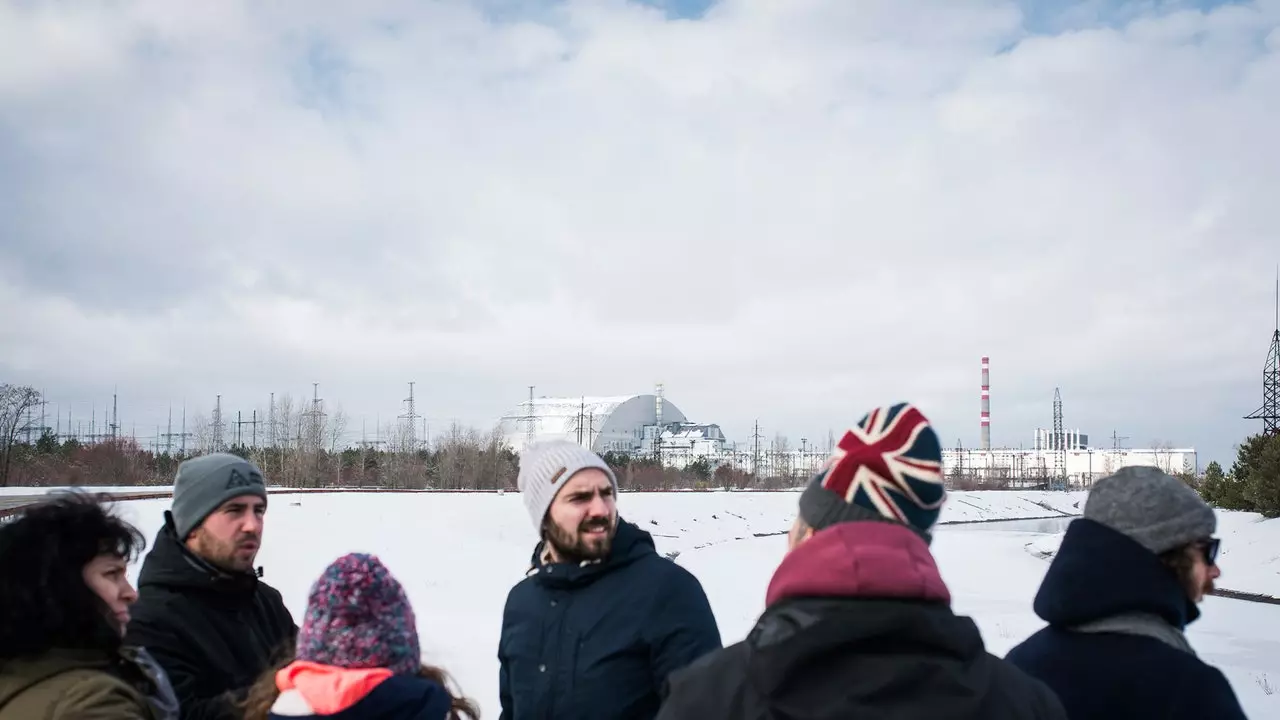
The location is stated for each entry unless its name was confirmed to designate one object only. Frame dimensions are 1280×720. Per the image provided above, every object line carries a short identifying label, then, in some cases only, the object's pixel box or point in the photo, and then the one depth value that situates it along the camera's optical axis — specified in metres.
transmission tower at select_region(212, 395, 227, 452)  49.88
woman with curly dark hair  2.00
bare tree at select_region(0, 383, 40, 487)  37.84
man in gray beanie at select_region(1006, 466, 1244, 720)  2.09
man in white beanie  2.92
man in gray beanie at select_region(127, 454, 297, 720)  3.00
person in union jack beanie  1.28
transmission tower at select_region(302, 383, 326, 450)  48.38
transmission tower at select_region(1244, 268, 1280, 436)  30.84
